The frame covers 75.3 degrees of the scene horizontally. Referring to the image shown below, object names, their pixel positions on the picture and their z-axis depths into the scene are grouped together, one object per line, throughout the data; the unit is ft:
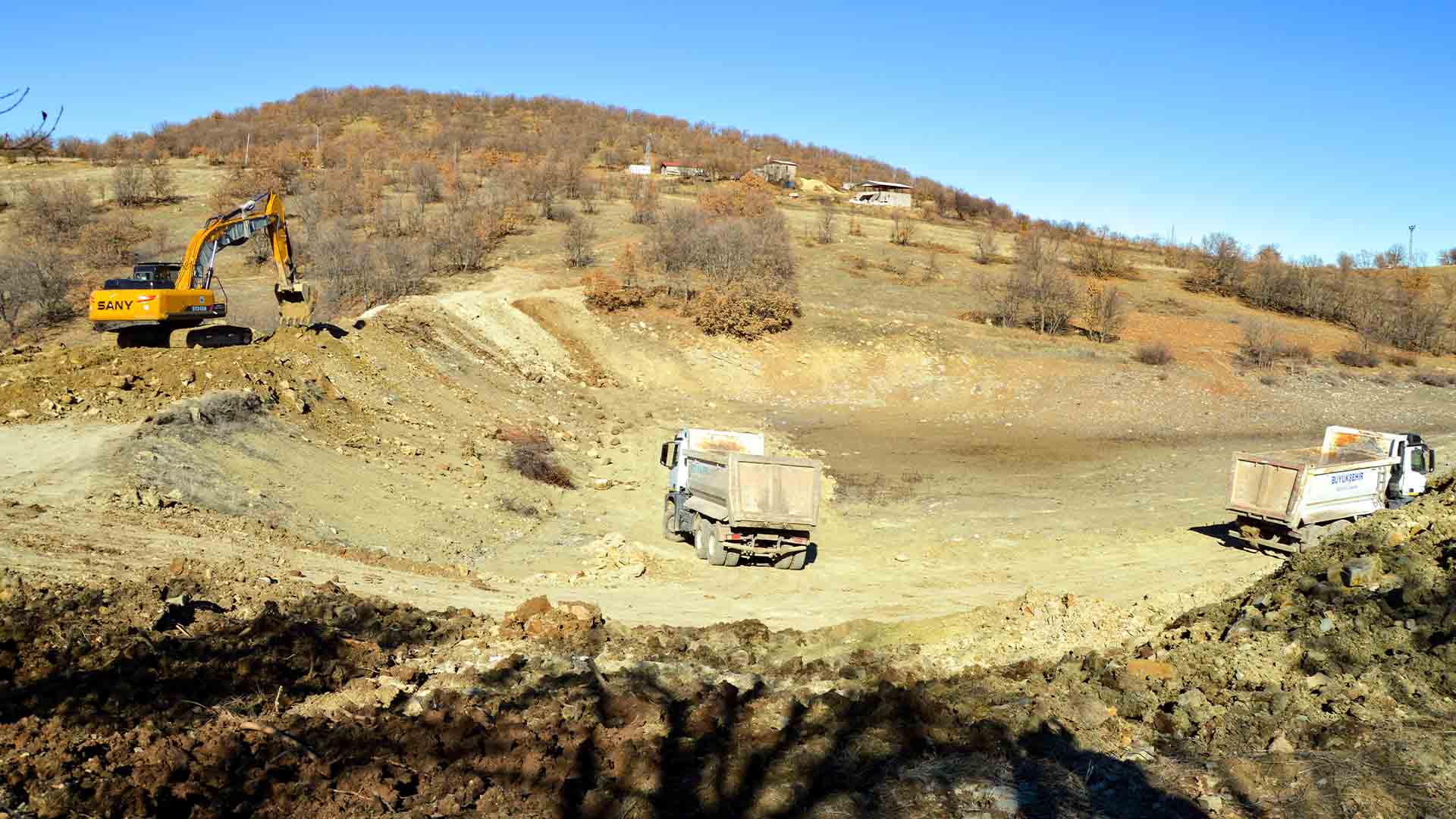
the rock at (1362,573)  33.88
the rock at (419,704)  28.02
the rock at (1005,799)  20.88
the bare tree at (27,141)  21.01
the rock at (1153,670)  29.63
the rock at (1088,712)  26.99
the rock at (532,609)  36.40
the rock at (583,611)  36.73
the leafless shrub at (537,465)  69.77
